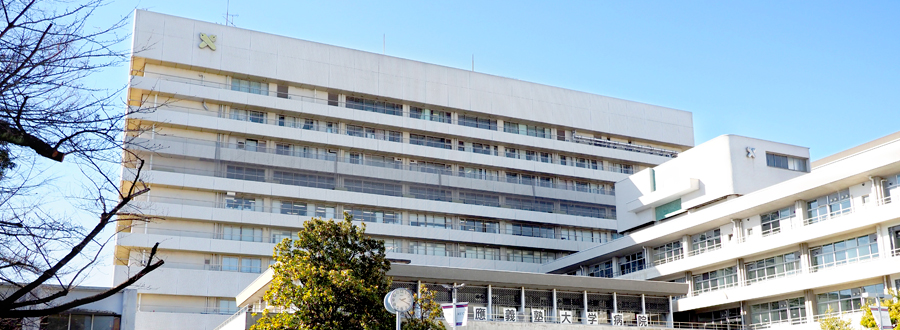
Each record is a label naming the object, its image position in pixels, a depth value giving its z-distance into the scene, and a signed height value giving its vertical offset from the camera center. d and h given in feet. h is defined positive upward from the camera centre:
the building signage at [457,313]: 105.22 +6.28
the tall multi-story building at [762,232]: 143.95 +25.06
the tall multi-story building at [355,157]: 210.18 +57.25
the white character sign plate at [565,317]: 149.79 +8.08
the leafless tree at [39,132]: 35.19 +9.87
